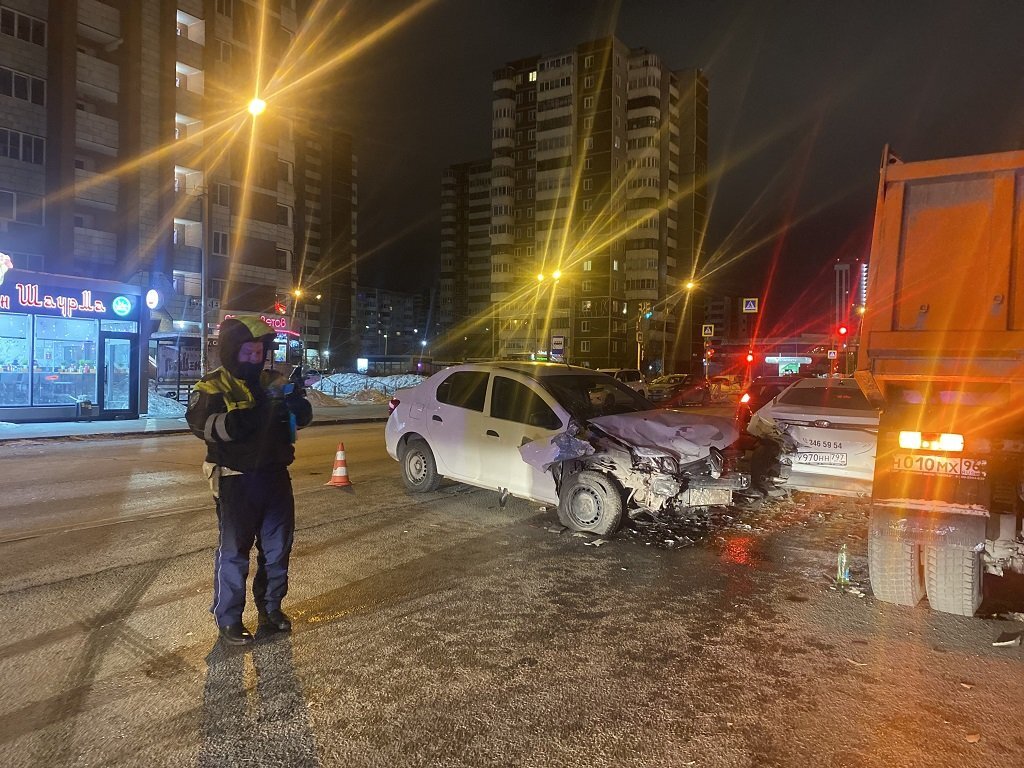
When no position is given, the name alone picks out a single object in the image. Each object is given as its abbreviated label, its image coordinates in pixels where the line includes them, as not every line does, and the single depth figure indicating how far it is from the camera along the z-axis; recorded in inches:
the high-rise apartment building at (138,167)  869.2
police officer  156.9
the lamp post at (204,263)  838.8
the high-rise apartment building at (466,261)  4658.0
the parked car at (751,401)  388.8
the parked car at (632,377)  1050.7
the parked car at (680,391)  1168.2
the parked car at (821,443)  288.0
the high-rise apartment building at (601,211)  3228.3
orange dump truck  173.2
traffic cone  368.8
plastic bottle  218.5
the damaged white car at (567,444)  259.4
